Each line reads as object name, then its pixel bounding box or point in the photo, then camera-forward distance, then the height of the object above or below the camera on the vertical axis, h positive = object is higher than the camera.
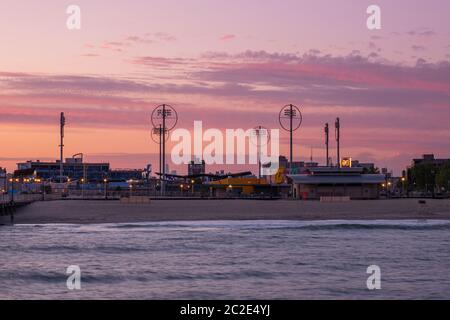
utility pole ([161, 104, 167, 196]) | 186.50 +11.39
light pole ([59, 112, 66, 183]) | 174.50 +11.90
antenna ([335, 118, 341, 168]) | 193.25 +10.68
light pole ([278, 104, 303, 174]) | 181.88 +14.32
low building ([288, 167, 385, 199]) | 178.00 -1.21
